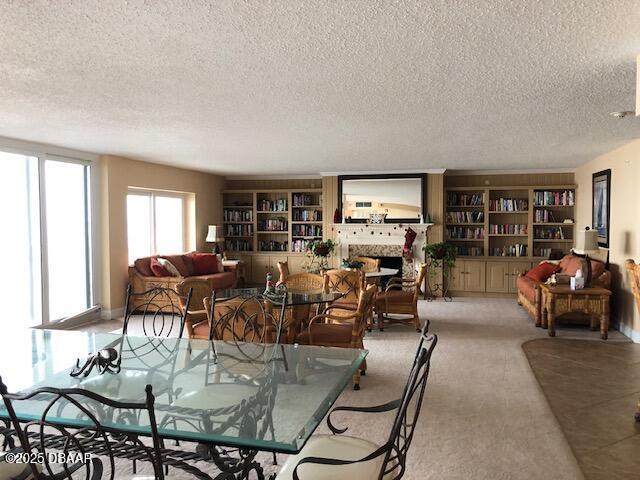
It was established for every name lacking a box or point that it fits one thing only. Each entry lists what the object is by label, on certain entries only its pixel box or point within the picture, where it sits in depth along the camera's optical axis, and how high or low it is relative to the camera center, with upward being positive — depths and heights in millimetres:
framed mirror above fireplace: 9352 +530
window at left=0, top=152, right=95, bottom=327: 5828 -129
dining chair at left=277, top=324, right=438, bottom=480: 1791 -946
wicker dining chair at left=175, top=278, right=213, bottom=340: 4271 -778
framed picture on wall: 6855 +291
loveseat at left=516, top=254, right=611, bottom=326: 6262 -767
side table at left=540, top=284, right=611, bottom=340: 5910 -955
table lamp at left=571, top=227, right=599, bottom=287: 6617 -219
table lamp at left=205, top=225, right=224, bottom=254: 9575 -185
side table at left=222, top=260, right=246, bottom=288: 9242 -828
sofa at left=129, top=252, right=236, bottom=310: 7406 -747
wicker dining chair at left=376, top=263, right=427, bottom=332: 6391 -1019
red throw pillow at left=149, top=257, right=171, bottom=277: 7585 -674
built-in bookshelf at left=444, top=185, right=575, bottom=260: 9109 +92
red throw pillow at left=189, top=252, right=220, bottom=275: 8492 -665
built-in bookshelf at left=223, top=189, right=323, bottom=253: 10352 +136
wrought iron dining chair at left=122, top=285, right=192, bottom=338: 6436 -1357
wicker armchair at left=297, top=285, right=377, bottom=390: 4105 -918
